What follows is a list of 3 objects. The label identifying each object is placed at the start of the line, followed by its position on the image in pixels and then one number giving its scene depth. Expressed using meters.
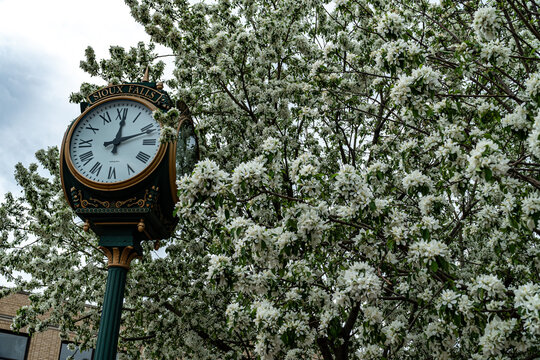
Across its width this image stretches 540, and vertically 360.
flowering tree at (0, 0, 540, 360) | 4.52
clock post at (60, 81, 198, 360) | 4.63
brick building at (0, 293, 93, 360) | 17.36
